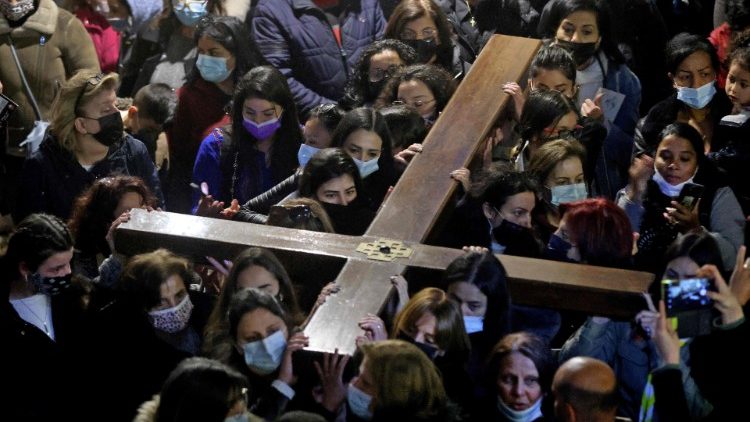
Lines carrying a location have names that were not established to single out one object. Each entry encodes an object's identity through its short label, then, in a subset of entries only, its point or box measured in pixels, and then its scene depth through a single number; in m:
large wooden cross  11.15
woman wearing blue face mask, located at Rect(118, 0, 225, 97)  16.76
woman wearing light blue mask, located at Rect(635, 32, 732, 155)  14.15
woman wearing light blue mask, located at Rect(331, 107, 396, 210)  13.49
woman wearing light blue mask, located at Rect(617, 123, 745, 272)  12.51
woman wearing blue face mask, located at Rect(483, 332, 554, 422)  11.05
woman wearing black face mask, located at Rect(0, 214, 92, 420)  11.78
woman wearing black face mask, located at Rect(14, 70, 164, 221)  13.84
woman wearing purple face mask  14.16
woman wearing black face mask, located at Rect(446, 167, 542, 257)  12.63
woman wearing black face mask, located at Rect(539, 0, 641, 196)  14.97
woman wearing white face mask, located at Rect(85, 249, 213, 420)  11.95
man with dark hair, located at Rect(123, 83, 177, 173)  15.62
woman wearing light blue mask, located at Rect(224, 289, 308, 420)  11.19
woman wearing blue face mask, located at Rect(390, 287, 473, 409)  11.15
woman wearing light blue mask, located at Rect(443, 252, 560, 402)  11.35
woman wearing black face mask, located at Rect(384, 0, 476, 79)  15.58
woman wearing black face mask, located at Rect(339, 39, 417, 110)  14.93
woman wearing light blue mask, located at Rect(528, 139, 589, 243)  13.28
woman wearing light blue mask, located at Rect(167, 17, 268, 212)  15.39
